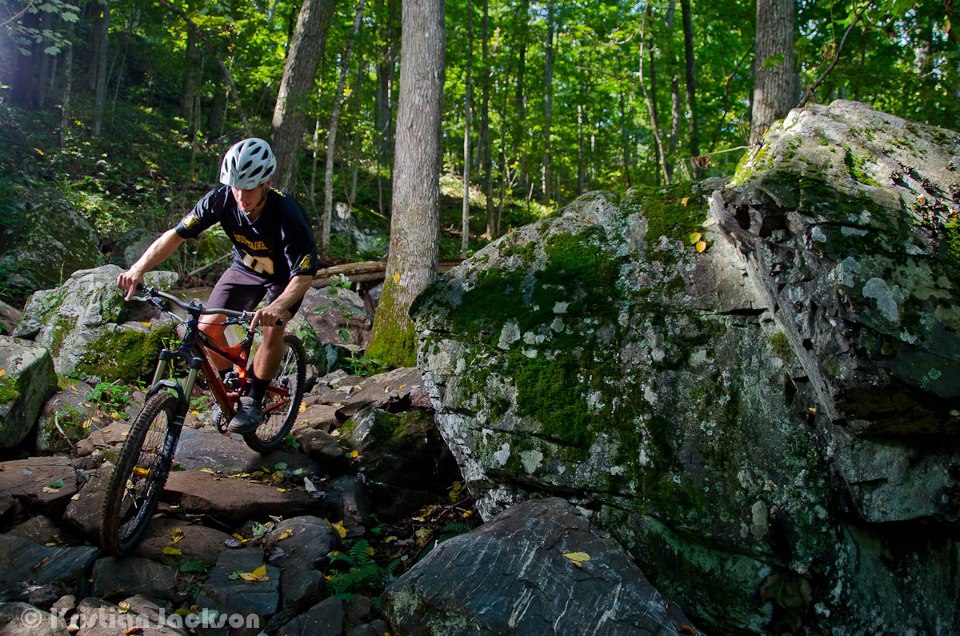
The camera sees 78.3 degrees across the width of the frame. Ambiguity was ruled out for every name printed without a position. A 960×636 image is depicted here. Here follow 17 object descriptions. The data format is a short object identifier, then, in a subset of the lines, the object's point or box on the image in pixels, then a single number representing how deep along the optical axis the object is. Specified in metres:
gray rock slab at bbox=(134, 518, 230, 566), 3.59
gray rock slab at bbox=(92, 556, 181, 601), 3.19
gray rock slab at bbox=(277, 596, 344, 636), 3.02
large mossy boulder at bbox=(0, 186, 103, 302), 9.00
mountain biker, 4.03
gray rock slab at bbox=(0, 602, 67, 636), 2.69
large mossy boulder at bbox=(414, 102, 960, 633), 3.05
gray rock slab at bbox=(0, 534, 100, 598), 3.13
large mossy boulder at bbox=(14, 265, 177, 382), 6.38
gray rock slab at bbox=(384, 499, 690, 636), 2.77
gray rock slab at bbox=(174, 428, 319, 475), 4.85
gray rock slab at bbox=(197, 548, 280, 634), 3.13
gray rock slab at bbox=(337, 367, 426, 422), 5.84
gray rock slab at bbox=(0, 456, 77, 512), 3.84
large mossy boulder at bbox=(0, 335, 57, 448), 4.58
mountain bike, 3.34
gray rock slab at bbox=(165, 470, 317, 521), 4.05
